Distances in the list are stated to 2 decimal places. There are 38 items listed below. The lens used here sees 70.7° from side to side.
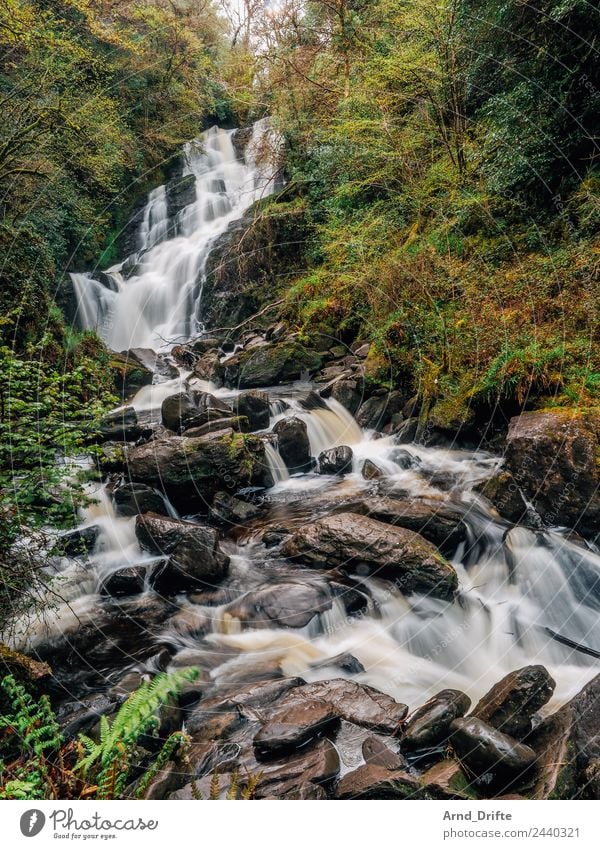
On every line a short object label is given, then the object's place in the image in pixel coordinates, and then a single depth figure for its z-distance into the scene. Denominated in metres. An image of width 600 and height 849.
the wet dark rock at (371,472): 7.80
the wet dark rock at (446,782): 2.63
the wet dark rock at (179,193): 19.00
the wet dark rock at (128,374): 11.59
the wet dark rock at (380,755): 2.98
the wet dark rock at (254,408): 9.26
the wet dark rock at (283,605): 4.92
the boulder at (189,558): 5.41
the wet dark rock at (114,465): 7.04
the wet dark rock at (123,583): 5.54
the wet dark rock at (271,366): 11.72
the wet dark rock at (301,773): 2.77
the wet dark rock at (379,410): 9.12
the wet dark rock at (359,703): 3.41
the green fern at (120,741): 2.23
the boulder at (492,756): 2.74
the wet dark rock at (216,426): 8.03
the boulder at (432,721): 3.09
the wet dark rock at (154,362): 12.76
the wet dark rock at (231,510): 6.94
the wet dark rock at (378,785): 2.66
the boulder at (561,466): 5.21
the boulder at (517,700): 3.03
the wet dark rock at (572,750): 2.46
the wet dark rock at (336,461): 8.22
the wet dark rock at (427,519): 5.69
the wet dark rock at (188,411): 8.45
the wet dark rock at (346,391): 9.75
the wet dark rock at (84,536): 5.91
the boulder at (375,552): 4.96
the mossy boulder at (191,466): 6.91
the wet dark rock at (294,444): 8.38
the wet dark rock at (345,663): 4.29
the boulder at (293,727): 3.10
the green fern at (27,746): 2.10
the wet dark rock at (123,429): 8.22
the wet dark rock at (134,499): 6.67
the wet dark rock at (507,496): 5.79
